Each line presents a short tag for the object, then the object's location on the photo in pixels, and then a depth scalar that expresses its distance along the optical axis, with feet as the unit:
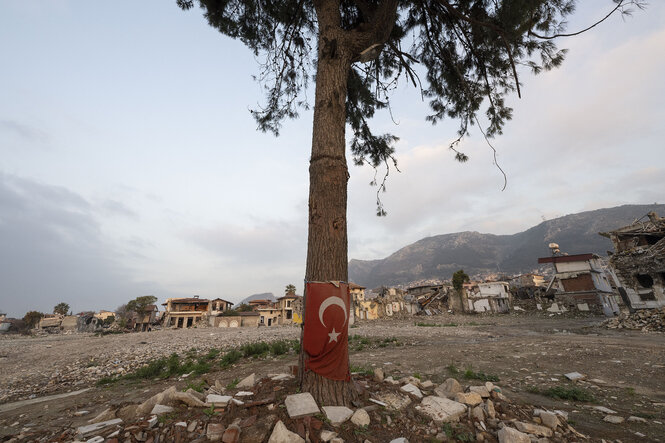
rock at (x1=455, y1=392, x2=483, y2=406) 9.26
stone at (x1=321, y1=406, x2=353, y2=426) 7.55
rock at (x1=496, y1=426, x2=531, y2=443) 7.21
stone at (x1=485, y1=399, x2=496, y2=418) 8.77
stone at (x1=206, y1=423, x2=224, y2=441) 6.72
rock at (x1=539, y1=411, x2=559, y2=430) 8.36
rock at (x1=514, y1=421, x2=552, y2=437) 7.92
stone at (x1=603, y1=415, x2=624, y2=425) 9.32
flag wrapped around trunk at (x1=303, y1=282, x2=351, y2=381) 9.24
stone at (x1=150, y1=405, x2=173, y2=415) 8.07
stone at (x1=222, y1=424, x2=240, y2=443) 6.54
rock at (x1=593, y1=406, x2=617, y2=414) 10.17
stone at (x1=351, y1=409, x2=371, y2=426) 7.65
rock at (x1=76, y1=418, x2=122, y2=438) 7.32
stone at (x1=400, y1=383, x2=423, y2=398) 10.01
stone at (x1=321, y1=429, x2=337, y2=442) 6.73
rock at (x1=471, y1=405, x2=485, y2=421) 8.55
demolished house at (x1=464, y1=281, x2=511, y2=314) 102.27
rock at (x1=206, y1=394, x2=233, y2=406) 8.03
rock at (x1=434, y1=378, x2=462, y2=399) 10.12
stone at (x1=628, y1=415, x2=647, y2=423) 9.30
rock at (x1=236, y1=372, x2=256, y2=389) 10.44
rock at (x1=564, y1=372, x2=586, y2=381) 14.36
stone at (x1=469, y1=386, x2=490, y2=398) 10.07
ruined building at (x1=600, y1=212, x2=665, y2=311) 45.62
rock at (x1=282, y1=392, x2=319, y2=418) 7.55
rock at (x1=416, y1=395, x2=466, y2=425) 8.41
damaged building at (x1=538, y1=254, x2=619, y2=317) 80.33
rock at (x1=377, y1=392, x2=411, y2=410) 8.99
